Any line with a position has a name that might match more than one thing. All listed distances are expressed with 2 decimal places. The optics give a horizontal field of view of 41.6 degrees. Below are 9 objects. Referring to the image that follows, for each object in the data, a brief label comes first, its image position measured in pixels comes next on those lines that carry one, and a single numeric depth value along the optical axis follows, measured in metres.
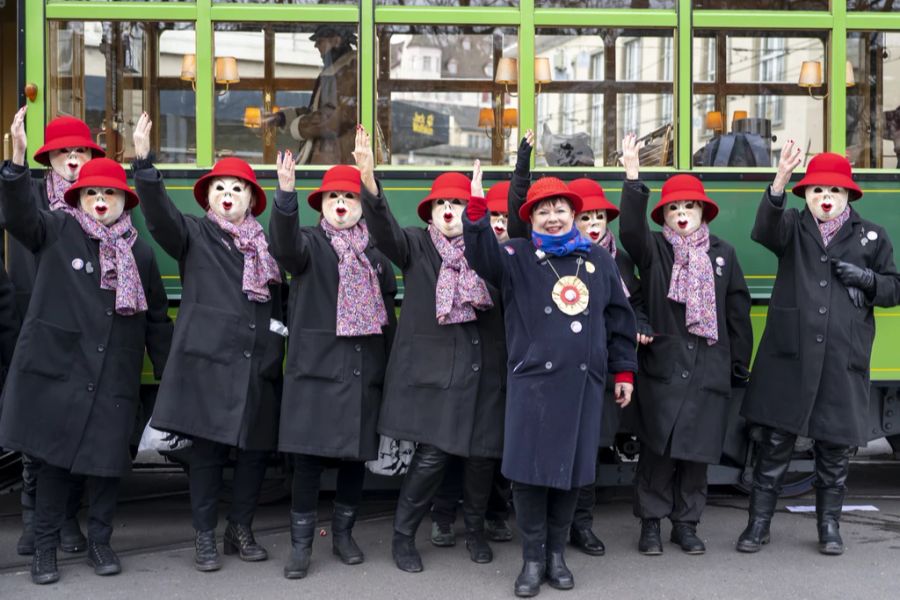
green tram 5.68
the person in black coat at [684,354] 5.31
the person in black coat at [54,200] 5.35
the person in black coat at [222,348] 5.02
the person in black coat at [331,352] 5.03
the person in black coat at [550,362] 4.70
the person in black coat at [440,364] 5.04
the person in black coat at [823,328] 5.29
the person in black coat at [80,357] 4.93
